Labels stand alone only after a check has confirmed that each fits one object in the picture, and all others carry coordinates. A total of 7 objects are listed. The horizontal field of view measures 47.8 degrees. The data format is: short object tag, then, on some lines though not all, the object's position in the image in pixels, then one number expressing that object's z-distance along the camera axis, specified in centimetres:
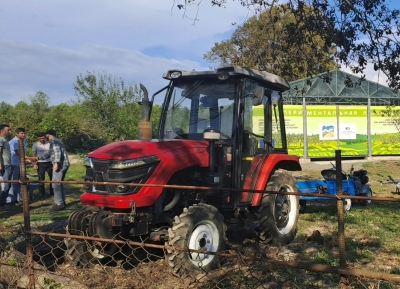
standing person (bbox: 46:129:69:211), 857
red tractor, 441
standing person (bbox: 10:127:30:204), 918
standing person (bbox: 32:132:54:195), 1005
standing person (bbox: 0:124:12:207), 867
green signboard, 2097
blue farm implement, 822
